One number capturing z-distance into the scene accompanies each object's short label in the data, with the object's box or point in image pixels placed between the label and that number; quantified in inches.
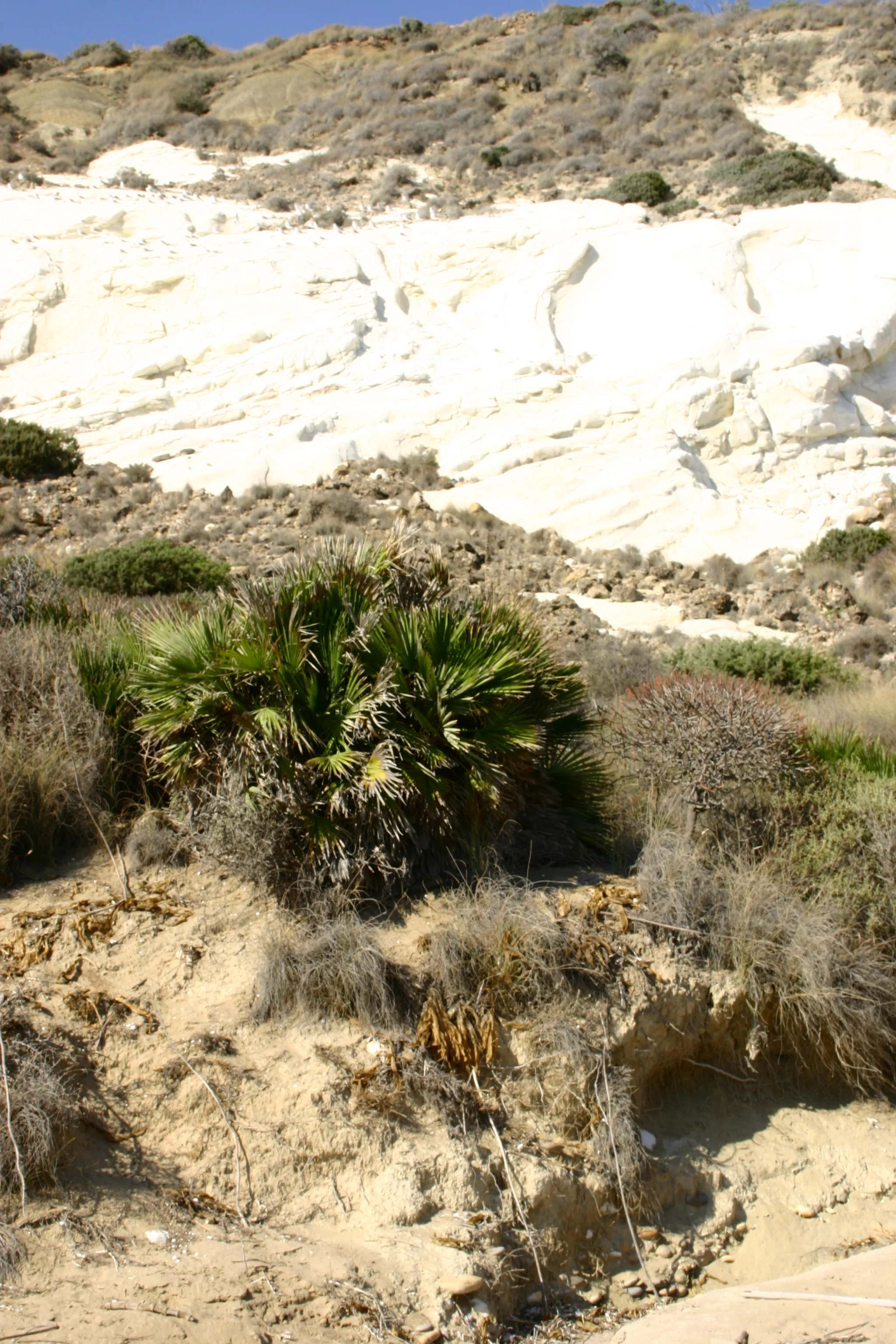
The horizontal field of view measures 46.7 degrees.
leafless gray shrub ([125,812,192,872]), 231.1
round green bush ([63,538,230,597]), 503.5
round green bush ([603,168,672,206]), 1056.2
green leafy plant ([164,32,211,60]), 1689.2
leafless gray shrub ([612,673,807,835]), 246.4
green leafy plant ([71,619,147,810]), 249.6
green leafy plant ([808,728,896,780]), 286.4
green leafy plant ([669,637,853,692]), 449.1
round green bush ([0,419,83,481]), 746.2
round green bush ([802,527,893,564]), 694.5
